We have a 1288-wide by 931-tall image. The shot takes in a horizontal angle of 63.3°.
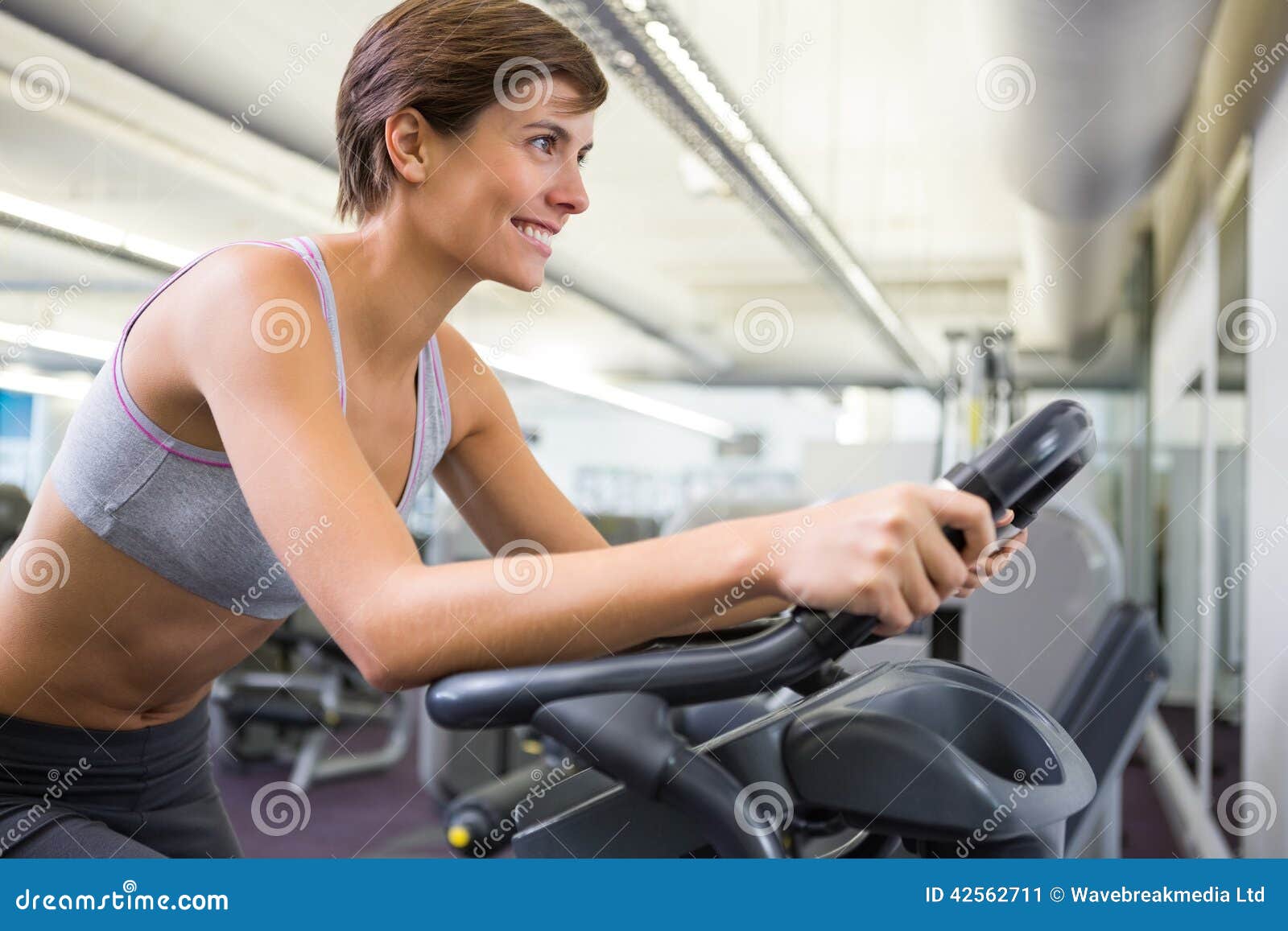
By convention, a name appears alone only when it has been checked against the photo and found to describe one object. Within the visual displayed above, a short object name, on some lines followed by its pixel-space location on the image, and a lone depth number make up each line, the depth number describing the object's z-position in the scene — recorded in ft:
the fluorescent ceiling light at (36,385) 17.47
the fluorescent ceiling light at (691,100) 9.79
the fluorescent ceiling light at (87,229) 15.72
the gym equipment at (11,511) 15.85
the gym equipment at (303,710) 14.84
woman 1.90
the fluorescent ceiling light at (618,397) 31.48
